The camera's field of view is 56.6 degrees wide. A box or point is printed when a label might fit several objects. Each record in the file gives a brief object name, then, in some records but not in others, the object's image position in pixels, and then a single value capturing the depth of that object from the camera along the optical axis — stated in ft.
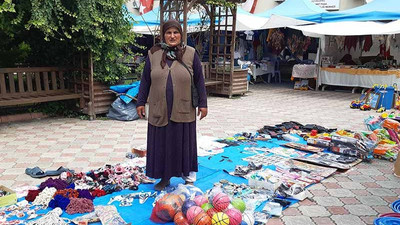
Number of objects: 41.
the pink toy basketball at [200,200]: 10.19
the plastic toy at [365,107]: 28.86
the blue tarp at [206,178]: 10.66
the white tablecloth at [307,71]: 41.35
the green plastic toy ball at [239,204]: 10.26
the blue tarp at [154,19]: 43.40
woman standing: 11.32
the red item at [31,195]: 11.57
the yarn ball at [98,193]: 11.94
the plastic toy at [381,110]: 28.26
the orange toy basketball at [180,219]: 9.66
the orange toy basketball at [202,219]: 9.31
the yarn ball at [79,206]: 10.75
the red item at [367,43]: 43.52
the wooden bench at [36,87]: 21.98
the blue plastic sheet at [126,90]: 23.97
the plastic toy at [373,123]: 20.03
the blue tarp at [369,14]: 38.47
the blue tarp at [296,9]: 46.78
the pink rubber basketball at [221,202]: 9.83
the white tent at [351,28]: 33.72
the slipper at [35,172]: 13.90
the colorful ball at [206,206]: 9.92
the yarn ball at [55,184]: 12.20
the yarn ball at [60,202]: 10.93
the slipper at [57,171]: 14.03
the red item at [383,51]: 41.83
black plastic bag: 23.95
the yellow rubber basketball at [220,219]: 9.29
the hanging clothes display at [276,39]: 47.65
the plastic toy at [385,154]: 16.49
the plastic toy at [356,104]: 29.66
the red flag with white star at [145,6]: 60.18
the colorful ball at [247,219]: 9.86
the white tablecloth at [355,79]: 35.68
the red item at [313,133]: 19.91
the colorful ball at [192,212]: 9.56
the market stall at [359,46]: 35.65
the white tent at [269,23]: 40.16
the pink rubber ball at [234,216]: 9.47
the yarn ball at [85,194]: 11.64
